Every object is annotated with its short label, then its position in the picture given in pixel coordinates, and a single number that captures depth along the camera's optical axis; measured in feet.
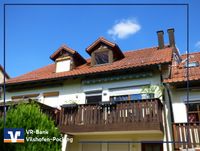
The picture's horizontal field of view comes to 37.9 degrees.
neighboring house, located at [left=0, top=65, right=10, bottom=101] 84.71
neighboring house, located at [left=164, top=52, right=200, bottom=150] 43.06
